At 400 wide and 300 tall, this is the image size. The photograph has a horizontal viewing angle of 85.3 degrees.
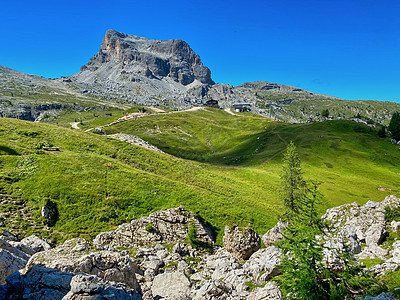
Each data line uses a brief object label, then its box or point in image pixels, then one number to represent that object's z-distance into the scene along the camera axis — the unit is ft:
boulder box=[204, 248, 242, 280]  74.54
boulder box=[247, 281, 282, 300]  52.12
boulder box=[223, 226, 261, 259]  93.54
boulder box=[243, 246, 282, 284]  64.64
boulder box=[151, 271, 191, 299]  58.59
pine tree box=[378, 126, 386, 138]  393.25
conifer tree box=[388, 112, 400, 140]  384.92
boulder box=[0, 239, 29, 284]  44.23
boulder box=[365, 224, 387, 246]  75.00
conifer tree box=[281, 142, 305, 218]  127.35
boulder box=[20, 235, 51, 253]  72.54
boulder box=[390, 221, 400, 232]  78.28
